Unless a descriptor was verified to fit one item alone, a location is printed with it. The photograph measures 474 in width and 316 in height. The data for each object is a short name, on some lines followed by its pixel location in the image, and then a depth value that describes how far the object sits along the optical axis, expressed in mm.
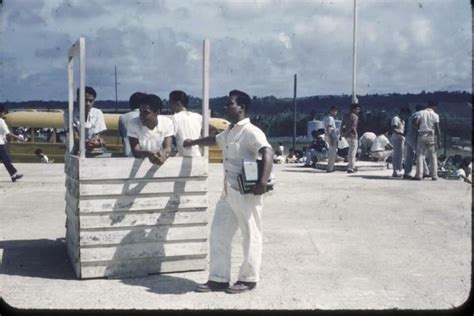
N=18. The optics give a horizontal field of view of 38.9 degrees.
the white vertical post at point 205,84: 6719
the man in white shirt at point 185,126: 7949
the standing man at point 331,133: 16547
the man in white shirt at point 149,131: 6676
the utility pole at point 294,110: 37575
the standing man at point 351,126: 16109
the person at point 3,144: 14430
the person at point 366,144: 22531
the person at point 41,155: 24614
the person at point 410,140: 14773
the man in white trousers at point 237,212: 5895
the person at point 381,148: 20484
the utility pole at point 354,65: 26467
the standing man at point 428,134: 14508
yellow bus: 25500
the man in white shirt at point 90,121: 7695
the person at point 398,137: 15609
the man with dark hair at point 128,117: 7124
